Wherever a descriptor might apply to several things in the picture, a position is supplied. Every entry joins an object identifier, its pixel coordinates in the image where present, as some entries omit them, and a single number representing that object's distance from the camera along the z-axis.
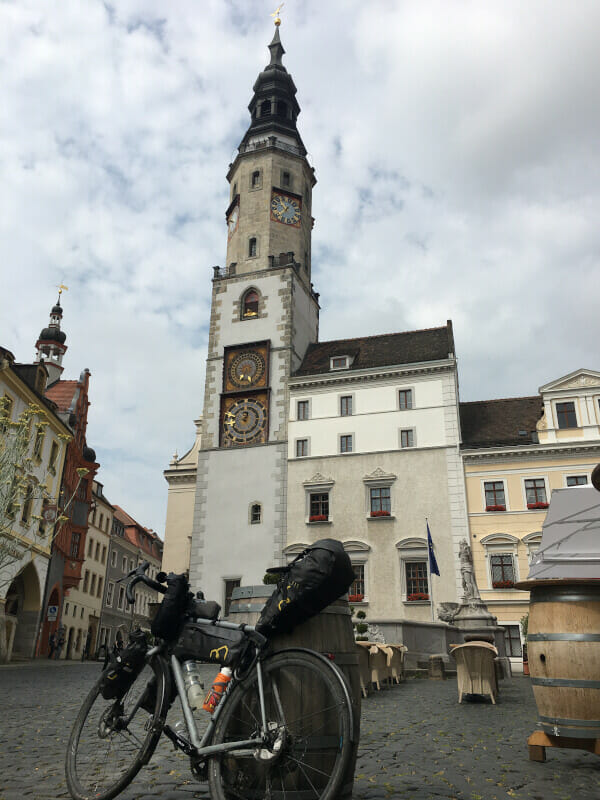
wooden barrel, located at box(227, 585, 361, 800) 4.28
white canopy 7.27
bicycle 3.80
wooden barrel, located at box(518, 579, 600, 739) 5.56
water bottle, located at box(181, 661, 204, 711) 4.24
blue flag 28.68
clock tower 36.03
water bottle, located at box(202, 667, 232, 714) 4.09
